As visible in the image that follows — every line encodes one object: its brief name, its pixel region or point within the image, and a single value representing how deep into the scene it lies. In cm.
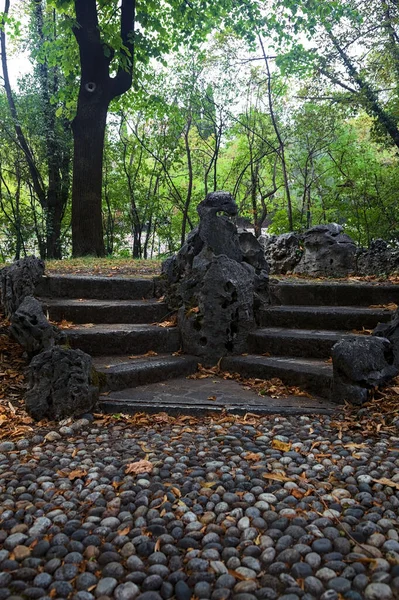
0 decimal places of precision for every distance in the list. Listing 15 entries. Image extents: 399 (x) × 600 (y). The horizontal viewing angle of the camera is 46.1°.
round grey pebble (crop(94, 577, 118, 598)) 155
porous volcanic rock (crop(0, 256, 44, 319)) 452
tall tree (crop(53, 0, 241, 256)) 840
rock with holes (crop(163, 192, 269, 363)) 430
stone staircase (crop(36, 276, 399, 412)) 370
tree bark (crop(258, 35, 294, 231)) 1219
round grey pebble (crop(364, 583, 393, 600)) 149
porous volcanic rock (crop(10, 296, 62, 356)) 372
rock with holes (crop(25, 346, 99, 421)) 309
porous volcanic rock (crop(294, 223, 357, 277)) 734
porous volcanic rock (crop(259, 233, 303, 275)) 809
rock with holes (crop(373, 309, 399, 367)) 356
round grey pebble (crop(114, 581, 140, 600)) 153
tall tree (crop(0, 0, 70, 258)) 1180
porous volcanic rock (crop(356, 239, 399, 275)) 716
